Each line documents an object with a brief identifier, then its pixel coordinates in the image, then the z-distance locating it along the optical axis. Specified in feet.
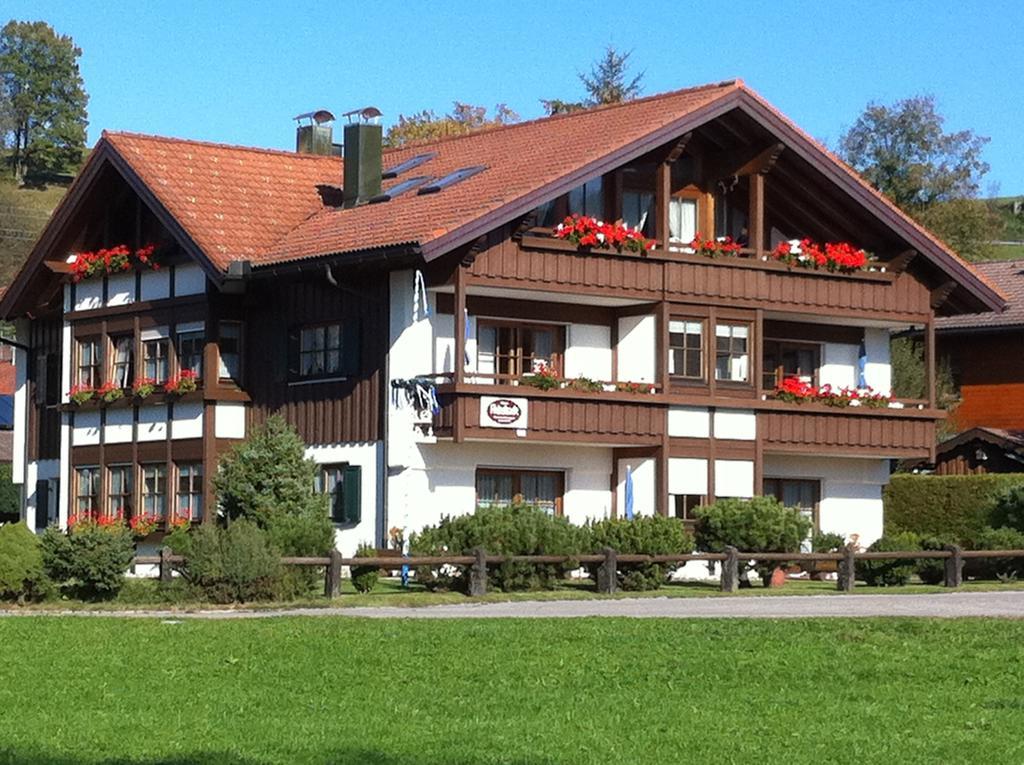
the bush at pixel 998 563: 123.65
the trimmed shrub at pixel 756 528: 119.65
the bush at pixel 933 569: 120.98
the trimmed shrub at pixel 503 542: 106.73
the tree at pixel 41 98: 509.35
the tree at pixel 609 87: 258.78
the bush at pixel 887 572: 119.44
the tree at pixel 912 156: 271.28
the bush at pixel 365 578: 107.14
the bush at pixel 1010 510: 132.57
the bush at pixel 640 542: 111.65
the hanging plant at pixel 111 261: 139.78
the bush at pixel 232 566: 95.96
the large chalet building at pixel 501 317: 125.18
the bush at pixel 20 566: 95.96
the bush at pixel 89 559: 97.71
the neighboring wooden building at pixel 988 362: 188.85
